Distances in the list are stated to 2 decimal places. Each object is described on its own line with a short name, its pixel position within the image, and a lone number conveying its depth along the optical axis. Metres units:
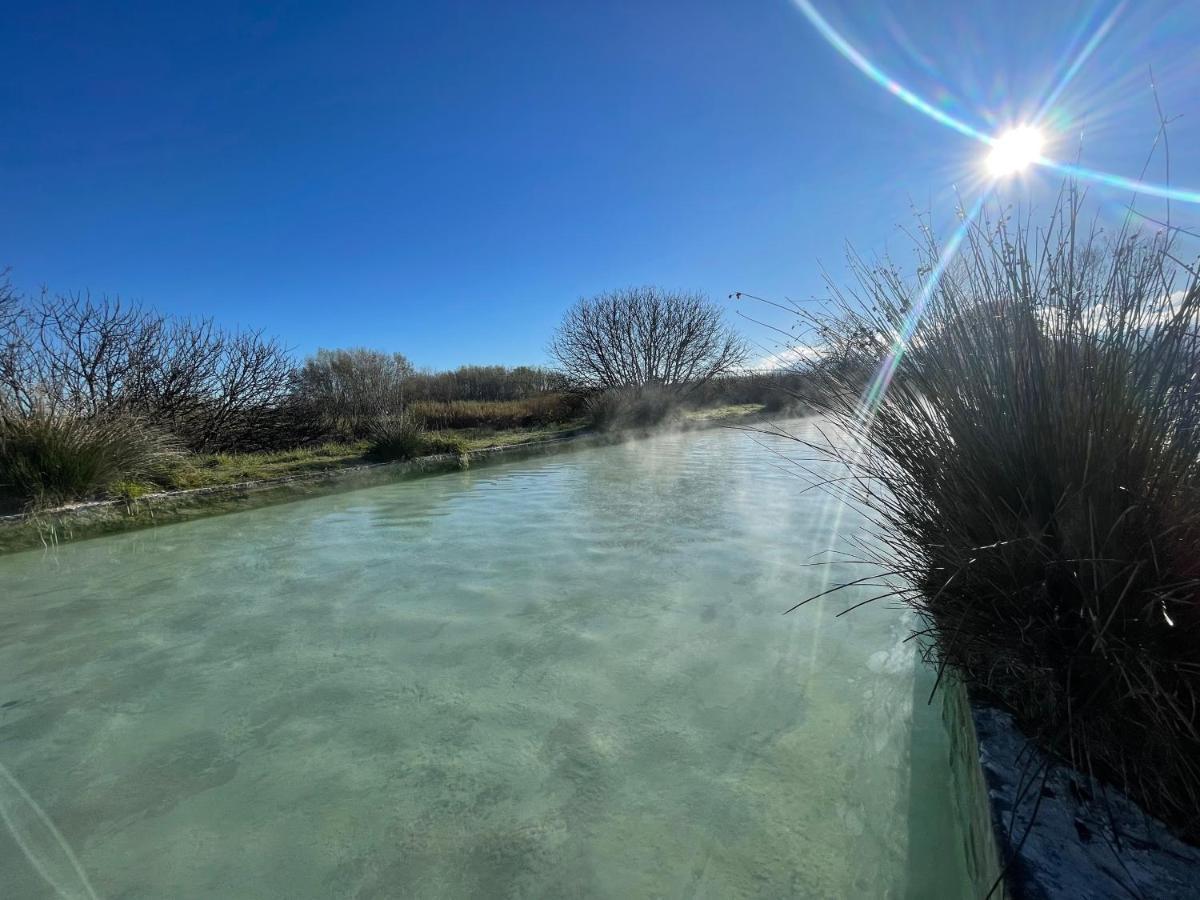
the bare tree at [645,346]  18.27
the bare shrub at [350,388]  11.59
